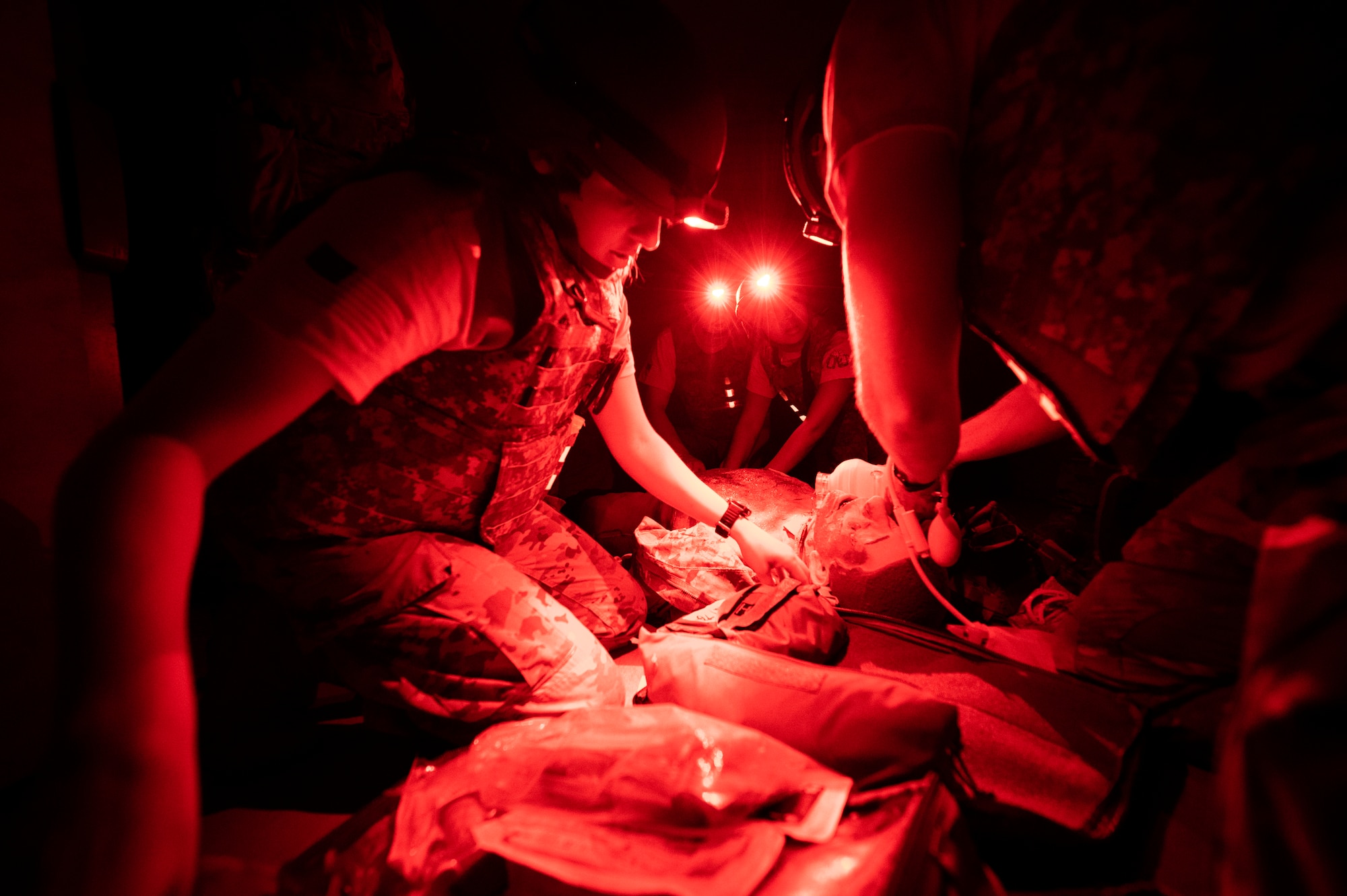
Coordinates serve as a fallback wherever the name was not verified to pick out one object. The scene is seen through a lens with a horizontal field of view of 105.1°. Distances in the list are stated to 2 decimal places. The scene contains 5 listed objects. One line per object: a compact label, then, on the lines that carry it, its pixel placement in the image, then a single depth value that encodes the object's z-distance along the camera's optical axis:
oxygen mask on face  1.78
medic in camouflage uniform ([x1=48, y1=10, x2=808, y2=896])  0.61
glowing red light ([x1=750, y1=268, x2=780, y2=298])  3.99
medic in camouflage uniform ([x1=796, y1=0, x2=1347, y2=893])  0.52
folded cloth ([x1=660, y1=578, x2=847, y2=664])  1.46
